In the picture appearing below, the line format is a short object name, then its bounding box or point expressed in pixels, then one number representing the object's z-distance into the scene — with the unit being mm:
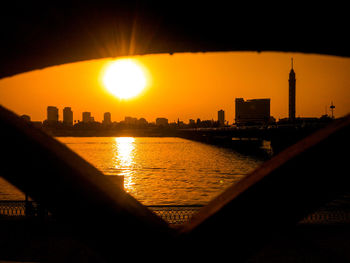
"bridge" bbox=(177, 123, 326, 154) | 54625
